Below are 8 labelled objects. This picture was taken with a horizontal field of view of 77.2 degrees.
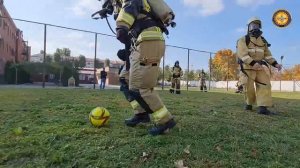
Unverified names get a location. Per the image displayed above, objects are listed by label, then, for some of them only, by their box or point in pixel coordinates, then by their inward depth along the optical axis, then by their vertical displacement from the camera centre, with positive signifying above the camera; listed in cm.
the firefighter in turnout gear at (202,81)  1536 +27
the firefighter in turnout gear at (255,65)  414 +45
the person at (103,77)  1298 +47
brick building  2207 +542
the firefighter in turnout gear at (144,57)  228 +34
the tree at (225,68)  1809 +164
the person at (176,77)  1022 +41
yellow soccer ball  253 -45
